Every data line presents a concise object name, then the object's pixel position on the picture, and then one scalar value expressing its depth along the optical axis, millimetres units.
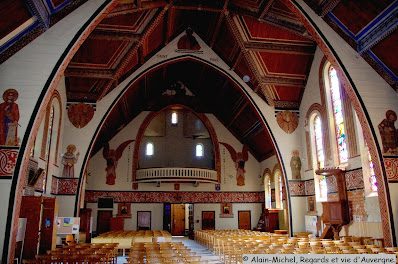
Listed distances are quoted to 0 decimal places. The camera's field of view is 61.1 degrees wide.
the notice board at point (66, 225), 12281
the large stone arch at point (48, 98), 8547
